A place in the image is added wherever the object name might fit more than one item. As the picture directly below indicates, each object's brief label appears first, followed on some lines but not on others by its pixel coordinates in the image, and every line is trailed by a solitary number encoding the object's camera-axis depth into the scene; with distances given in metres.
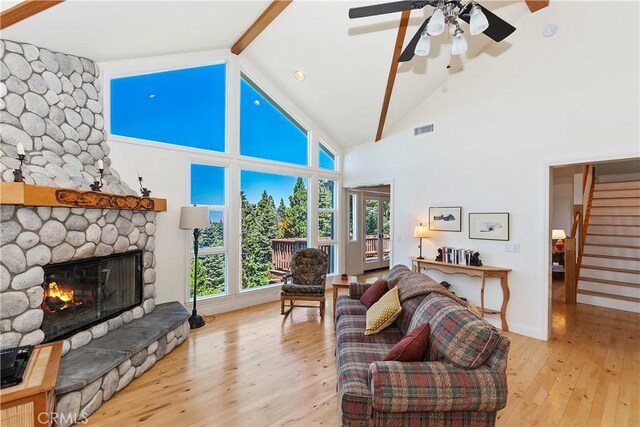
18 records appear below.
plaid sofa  1.72
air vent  5.12
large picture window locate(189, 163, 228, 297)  4.73
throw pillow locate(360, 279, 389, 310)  3.28
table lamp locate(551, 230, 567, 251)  7.21
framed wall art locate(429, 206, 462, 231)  4.73
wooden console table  4.09
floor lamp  4.16
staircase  5.14
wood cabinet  1.82
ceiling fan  2.34
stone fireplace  2.34
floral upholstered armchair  5.08
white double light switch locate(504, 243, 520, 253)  4.11
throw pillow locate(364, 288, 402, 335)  2.67
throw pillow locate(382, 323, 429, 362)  1.94
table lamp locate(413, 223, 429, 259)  4.95
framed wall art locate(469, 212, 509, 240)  4.21
